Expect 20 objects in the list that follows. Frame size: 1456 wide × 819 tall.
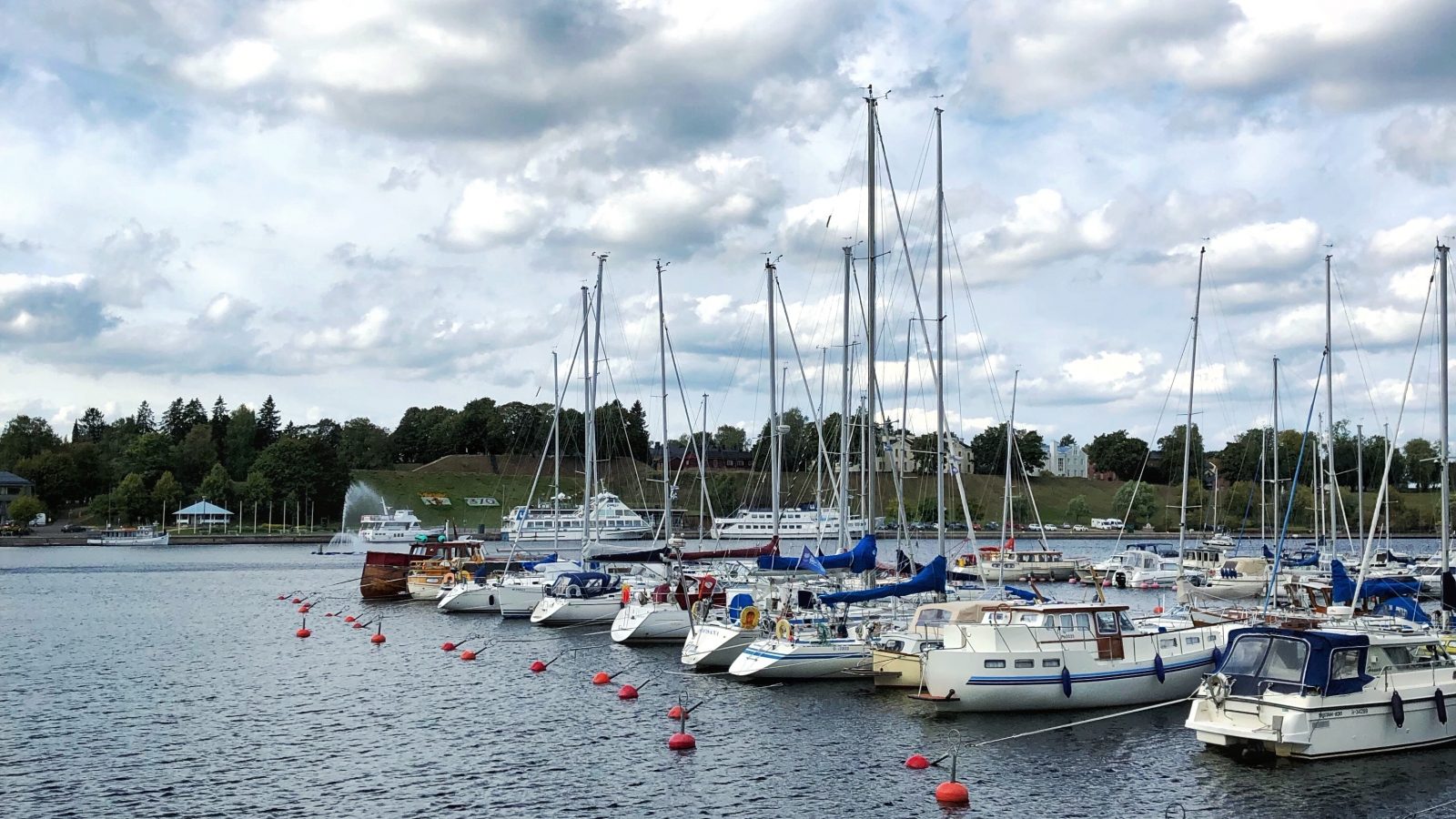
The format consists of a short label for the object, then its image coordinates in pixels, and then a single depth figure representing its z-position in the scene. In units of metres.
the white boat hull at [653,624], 53.25
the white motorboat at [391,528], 159.12
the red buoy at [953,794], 27.36
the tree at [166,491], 188.12
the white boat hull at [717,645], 44.75
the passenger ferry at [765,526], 159.88
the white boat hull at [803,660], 41.78
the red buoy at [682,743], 33.09
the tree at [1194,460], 189.91
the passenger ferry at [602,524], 158.38
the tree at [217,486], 192.00
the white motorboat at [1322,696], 29.34
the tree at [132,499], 185.25
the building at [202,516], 183.62
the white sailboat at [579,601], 60.72
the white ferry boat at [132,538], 164.12
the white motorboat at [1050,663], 35.88
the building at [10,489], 195.38
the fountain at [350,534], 149.00
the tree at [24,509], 181.25
